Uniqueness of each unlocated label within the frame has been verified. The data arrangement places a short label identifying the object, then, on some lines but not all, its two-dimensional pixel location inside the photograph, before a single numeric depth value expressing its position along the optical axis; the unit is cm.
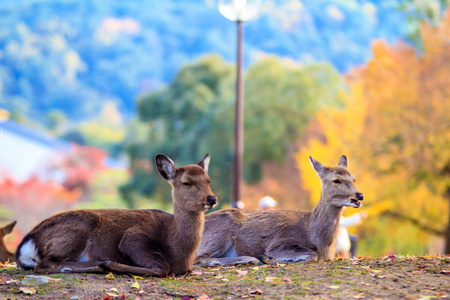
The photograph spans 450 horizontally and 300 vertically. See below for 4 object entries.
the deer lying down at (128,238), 1443
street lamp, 3069
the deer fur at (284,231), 1658
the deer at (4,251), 1958
